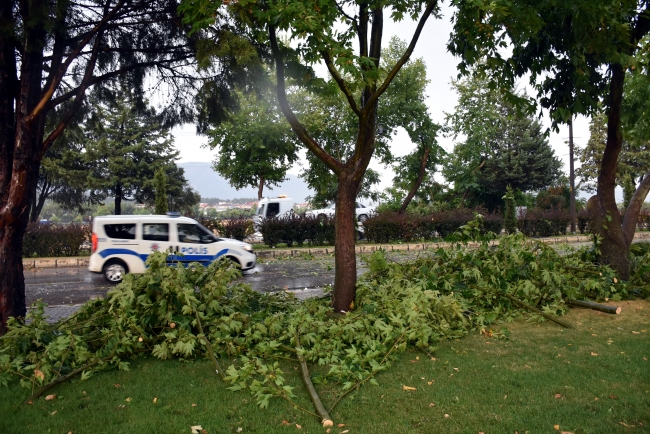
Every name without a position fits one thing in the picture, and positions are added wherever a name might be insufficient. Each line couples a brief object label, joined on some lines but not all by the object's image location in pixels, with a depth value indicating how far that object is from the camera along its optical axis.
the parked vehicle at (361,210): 30.19
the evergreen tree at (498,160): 38.22
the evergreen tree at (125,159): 37.53
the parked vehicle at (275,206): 29.61
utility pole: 28.90
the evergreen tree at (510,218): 25.89
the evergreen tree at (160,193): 25.06
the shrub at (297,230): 20.59
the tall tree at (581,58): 7.00
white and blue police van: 12.12
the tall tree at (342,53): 5.78
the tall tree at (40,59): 5.75
